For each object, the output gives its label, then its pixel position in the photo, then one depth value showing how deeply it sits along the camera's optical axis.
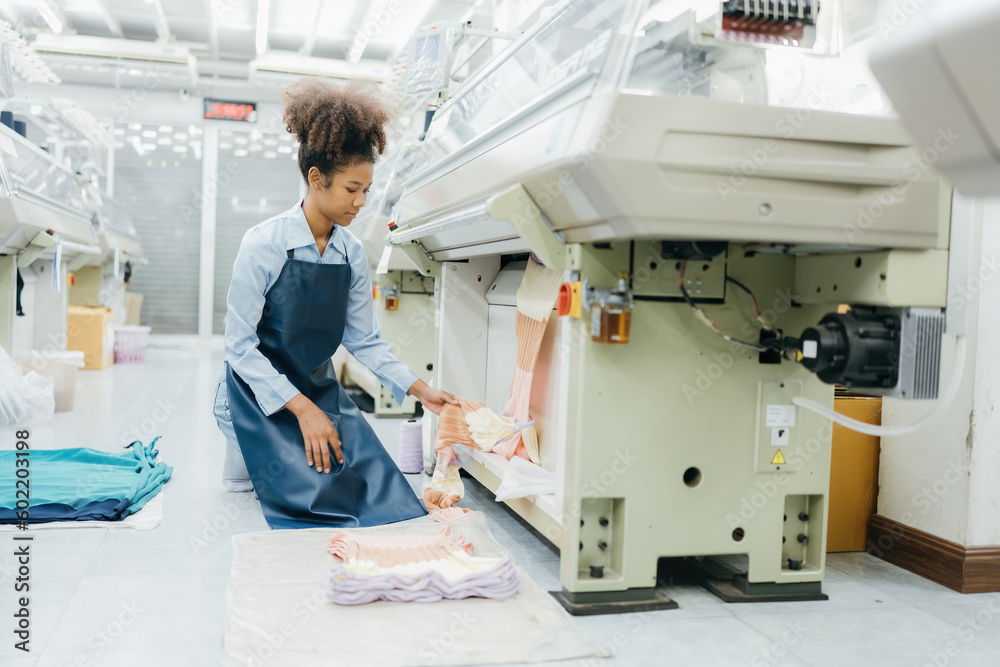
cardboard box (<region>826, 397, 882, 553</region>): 2.33
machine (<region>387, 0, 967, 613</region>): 1.59
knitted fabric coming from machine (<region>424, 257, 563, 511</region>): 2.48
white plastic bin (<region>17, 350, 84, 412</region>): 4.36
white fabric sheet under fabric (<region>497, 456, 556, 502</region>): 2.11
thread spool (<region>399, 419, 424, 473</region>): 3.26
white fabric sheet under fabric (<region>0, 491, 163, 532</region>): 2.32
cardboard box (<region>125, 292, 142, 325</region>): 9.65
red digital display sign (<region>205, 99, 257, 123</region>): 9.98
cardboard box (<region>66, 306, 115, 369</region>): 6.50
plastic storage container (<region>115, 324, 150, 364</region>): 7.39
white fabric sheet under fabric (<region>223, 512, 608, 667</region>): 1.51
